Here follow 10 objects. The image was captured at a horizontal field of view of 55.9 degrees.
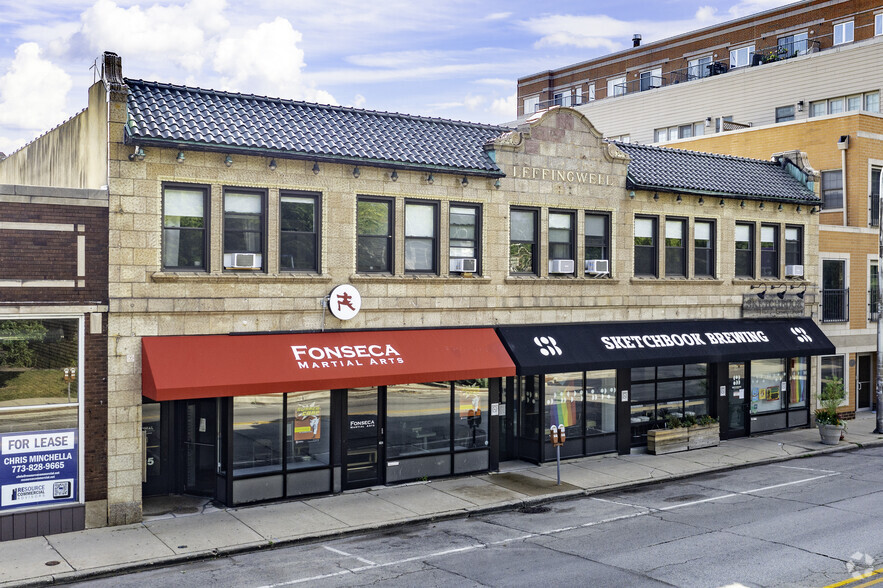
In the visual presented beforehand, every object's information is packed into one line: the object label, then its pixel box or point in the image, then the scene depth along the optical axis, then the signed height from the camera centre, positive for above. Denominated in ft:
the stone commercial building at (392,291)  58.54 +0.89
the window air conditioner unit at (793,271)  96.37 +3.80
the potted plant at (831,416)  88.22 -11.96
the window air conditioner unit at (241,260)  60.90 +2.94
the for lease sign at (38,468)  53.42 -11.01
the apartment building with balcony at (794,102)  107.86 +38.72
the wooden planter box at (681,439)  82.58 -13.79
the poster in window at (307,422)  64.03 -9.37
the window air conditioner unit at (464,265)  71.61 +3.17
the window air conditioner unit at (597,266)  79.25 +3.48
